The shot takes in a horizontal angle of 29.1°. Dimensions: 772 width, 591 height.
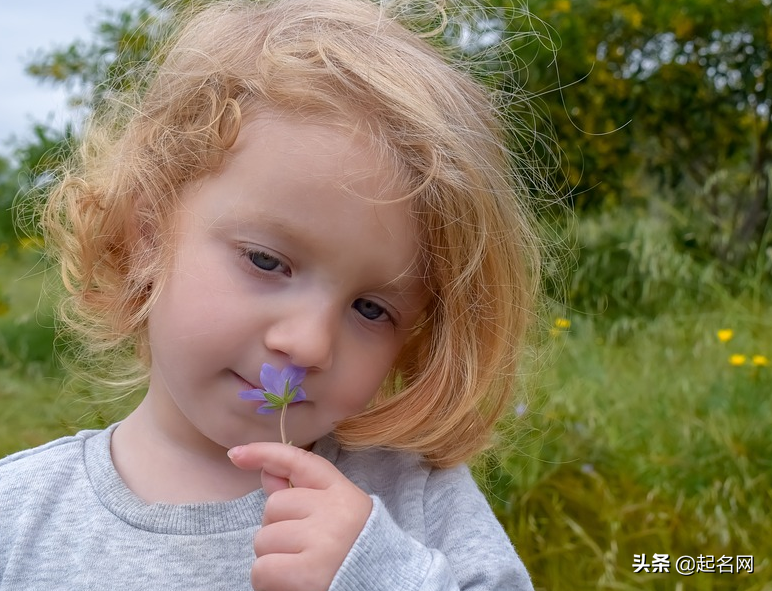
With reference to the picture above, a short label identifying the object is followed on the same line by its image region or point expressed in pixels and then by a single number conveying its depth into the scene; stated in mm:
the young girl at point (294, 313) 564
